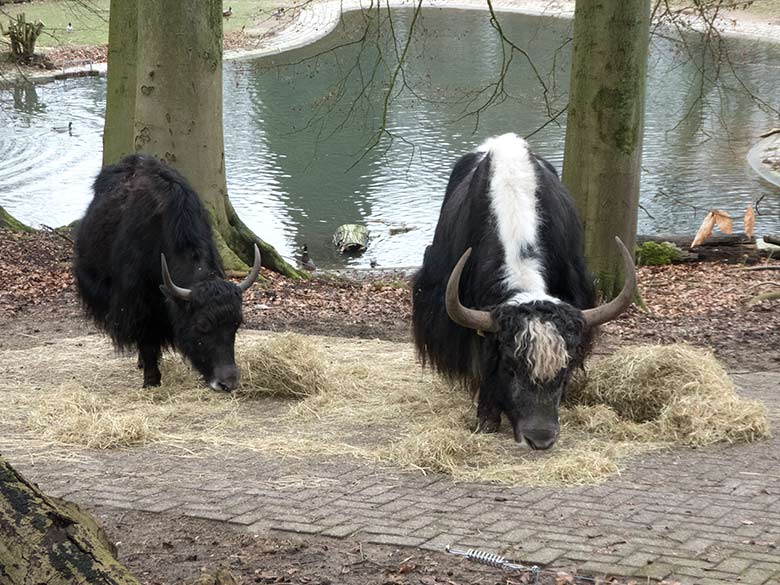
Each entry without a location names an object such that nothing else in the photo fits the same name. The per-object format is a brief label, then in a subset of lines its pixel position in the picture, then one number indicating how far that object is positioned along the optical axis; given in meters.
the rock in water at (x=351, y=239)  19.64
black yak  8.79
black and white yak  7.19
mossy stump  3.59
